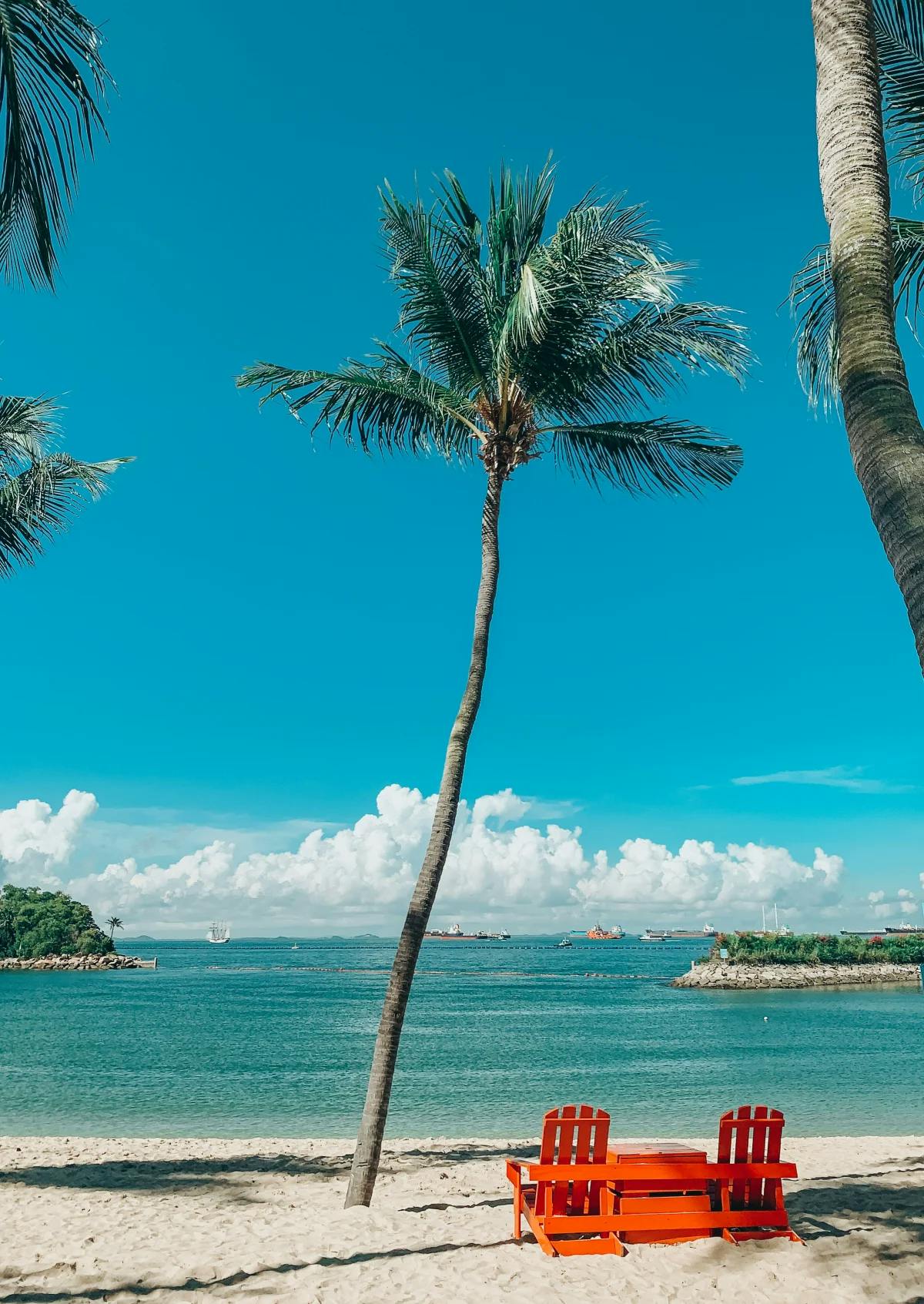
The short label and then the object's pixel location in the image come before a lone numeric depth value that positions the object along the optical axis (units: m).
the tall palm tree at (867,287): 3.81
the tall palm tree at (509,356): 9.62
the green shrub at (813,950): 85.69
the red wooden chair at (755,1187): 7.32
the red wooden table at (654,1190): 7.17
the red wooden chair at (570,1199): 6.99
